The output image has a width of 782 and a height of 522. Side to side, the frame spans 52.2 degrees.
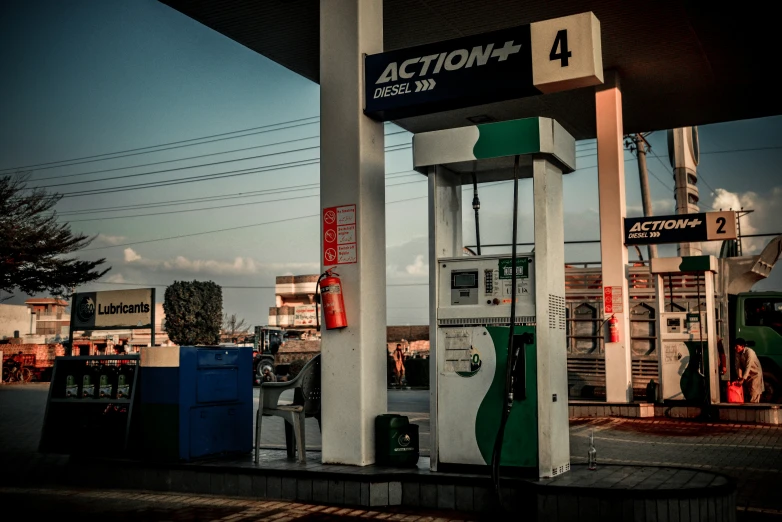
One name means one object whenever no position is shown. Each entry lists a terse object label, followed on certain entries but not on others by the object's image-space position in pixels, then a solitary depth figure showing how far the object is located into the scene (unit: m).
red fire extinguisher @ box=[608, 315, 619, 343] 15.31
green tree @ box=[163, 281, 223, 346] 41.56
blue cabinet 7.92
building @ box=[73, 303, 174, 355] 37.72
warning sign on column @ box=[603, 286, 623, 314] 15.45
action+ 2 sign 14.70
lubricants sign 10.13
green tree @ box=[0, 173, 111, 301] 39.06
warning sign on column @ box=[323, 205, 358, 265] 7.78
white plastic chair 7.76
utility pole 32.58
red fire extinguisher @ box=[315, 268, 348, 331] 7.64
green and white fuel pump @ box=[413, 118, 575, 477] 6.70
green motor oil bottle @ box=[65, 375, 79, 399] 9.08
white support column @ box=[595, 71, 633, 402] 15.38
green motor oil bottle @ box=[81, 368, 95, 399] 8.94
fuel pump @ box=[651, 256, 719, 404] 14.55
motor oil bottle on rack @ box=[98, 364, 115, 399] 8.79
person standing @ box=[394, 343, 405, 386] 27.94
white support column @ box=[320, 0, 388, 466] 7.57
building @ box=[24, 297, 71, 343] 68.38
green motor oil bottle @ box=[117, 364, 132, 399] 8.54
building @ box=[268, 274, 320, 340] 71.25
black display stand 8.56
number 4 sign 6.71
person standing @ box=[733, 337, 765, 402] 14.73
